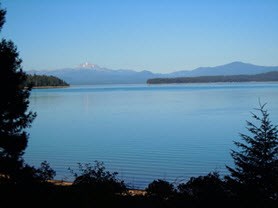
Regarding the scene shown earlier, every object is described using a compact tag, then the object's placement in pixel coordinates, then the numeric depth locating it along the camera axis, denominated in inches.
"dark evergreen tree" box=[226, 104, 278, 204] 389.4
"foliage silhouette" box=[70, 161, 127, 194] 378.6
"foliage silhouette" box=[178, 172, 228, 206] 365.1
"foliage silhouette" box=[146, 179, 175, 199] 394.0
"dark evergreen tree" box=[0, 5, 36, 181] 464.1
